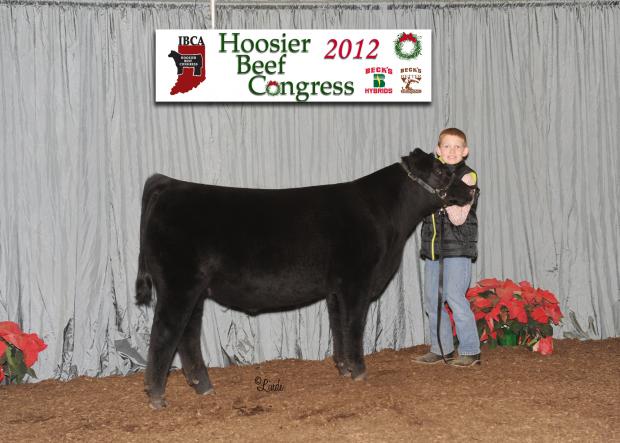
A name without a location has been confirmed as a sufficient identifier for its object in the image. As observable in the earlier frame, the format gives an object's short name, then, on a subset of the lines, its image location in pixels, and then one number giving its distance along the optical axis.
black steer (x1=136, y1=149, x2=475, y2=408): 3.92
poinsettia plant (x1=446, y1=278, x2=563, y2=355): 5.33
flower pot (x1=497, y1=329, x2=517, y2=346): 5.43
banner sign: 5.43
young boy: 4.75
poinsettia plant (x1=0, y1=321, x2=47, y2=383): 4.93
